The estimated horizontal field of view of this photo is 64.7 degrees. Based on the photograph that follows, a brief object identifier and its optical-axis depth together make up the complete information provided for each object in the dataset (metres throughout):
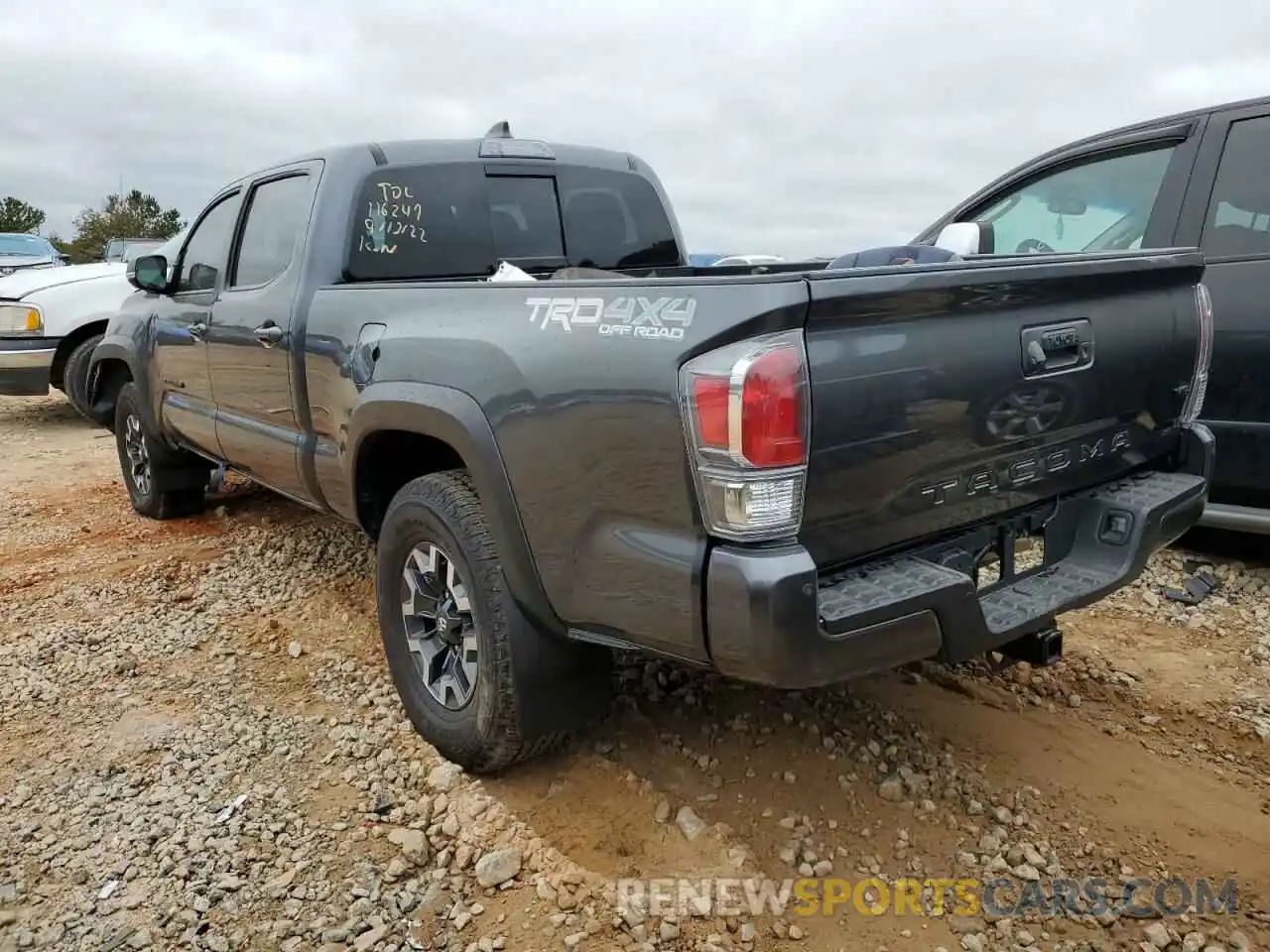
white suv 8.46
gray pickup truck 2.04
